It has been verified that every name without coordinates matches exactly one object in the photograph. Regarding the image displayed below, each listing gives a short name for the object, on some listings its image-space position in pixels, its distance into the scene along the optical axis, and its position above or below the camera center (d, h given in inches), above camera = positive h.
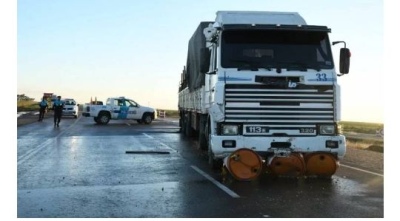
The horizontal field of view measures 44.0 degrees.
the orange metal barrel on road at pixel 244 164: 369.1 -40.3
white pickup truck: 1288.1 -1.8
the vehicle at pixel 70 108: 1695.4 +4.0
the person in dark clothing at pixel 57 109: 1140.1 +0.3
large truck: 377.7 +6.2
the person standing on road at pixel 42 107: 1352.7 +5.7
